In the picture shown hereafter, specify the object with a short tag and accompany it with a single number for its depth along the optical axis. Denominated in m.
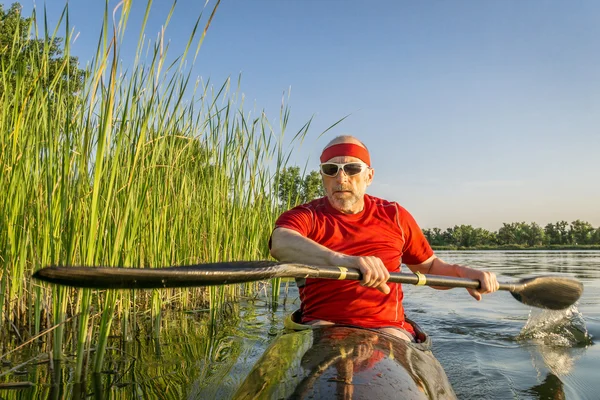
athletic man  2.93
